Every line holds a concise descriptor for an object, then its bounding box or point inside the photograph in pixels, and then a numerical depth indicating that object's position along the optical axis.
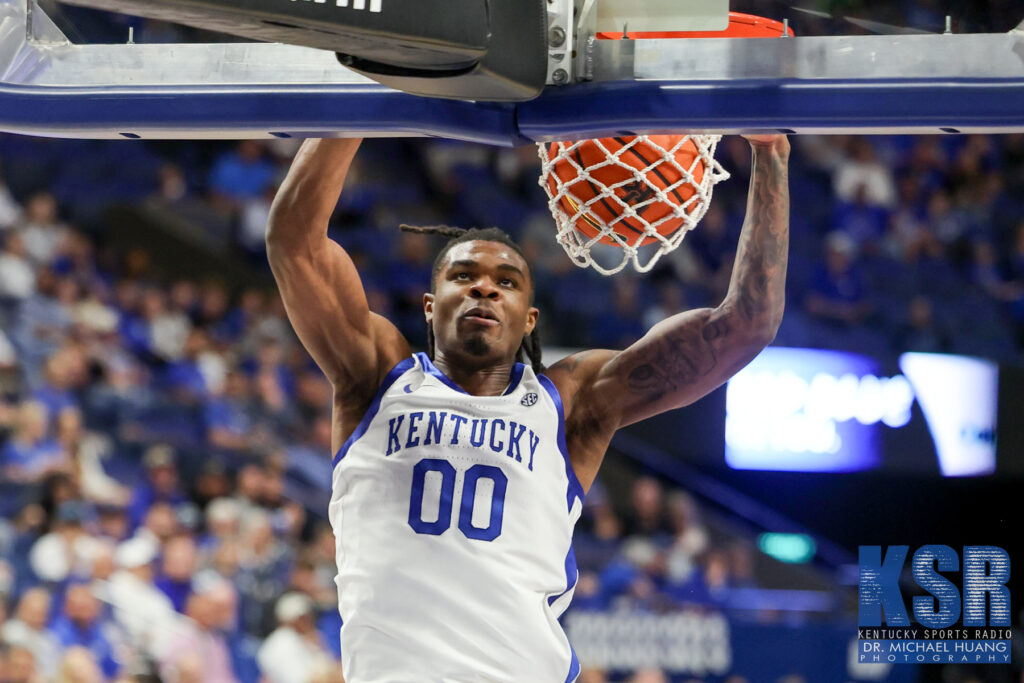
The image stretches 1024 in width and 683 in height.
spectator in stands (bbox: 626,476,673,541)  14.39
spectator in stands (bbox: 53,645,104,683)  11.31
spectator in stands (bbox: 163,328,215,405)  14.60
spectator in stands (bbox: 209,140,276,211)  15.95
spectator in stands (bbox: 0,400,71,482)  13.13
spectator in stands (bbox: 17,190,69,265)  14.97
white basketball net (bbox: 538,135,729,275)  4.94
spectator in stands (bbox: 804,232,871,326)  15.39
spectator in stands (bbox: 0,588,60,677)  11.54
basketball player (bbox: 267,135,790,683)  5.11
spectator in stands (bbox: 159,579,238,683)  11.76
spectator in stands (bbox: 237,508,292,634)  12.40
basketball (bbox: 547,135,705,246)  4.93
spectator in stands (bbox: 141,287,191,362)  14.89
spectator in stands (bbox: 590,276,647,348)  15.13
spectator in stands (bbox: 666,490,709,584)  13.94
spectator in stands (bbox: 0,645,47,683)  11.17
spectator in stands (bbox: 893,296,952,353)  15.15
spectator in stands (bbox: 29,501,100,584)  12.23
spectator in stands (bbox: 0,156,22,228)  14.97
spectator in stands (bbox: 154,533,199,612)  12.23
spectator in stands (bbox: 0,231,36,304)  14.51
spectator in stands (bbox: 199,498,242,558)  12.84
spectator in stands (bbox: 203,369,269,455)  14.22
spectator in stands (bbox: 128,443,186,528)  13.21
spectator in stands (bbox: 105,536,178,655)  11.84
